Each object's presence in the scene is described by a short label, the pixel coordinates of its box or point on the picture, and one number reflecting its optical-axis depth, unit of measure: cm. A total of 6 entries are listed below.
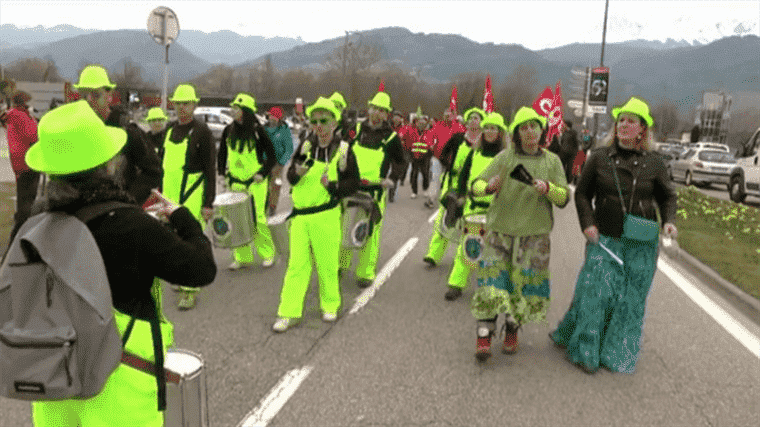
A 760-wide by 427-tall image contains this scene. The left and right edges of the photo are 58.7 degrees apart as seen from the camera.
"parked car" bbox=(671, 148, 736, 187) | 2550
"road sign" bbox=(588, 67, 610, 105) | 2741
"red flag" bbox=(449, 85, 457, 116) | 1164
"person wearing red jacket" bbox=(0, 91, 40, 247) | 626
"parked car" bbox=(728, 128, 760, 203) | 1872
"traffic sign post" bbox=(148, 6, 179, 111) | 1023
